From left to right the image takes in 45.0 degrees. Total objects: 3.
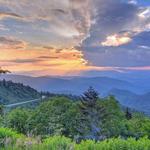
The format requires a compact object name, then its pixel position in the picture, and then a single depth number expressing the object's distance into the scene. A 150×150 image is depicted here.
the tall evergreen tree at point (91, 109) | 22.29
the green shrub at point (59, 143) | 4.74
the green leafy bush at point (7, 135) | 4.75
